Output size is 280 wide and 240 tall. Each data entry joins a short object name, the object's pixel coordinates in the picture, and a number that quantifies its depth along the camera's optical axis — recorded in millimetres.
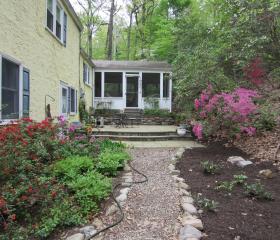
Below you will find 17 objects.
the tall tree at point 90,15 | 27047
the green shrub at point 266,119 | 7445
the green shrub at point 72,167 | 4405
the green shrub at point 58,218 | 3037
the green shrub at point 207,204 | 3561
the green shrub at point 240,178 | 4578
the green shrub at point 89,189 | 3584
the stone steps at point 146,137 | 10250
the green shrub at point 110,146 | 6424
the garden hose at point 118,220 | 3062
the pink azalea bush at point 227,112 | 7014
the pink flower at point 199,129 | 7851
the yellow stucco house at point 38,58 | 5672
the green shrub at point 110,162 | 5055
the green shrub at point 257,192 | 3912
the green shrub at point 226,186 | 4352
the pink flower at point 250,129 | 7086
